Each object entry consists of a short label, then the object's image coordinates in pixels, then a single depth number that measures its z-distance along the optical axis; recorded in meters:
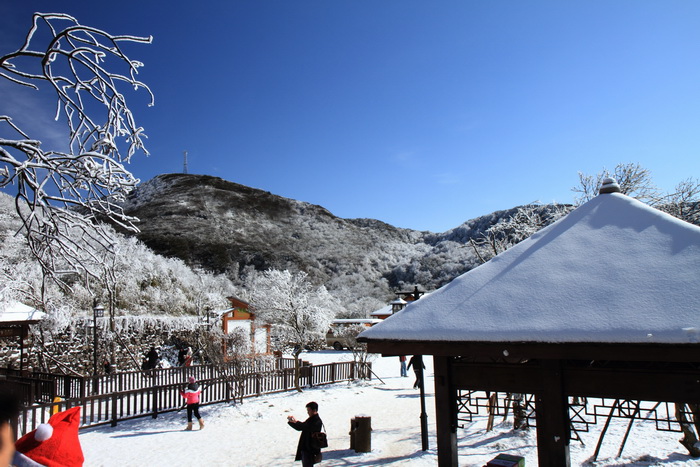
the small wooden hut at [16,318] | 13.12
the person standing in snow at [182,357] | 19.09
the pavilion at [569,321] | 3.75
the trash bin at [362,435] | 9.16
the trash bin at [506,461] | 5.41
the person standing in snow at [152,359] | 18.84
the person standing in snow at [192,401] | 11.44
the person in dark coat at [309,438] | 7.07
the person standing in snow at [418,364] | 10.18
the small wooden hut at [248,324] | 21.64
